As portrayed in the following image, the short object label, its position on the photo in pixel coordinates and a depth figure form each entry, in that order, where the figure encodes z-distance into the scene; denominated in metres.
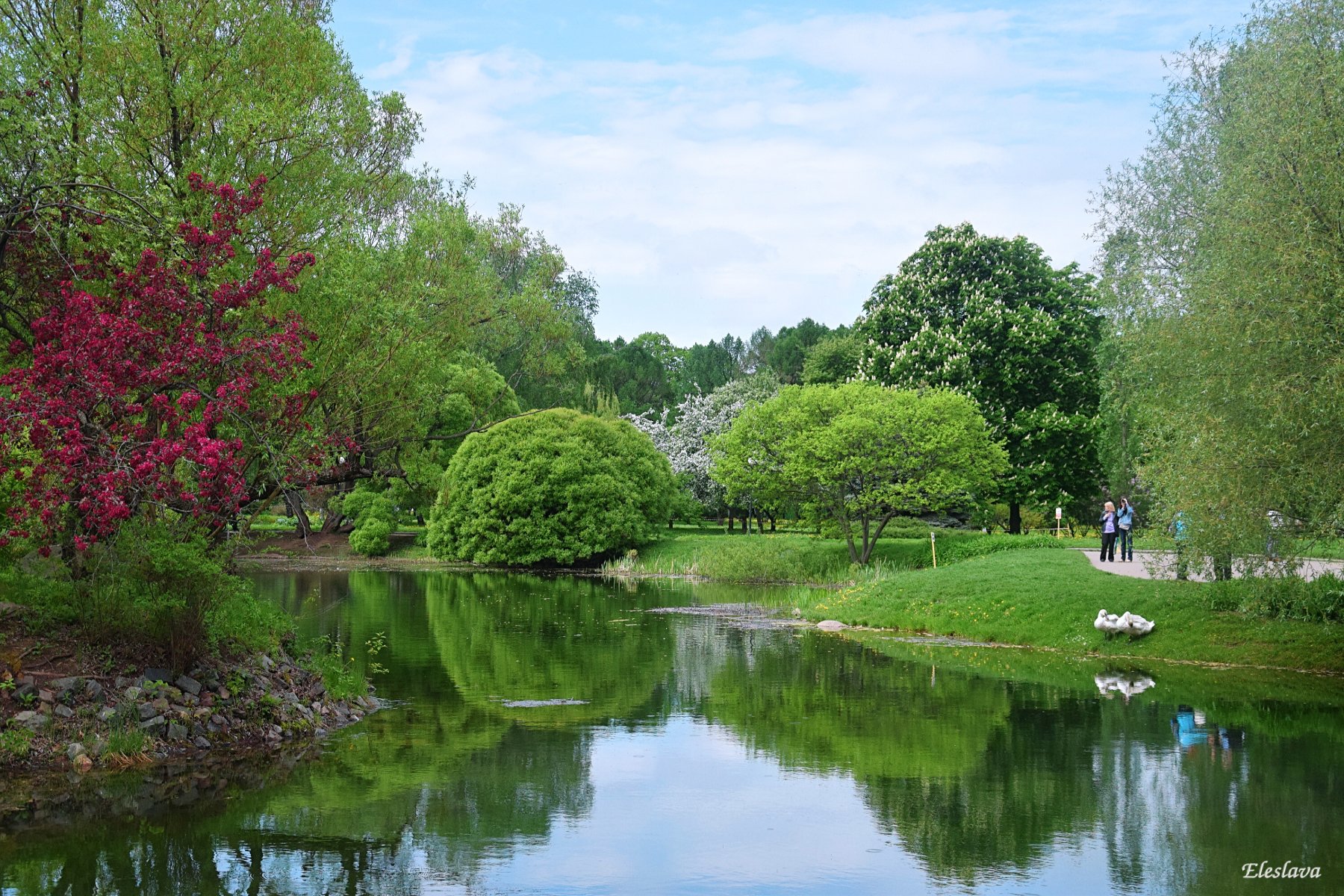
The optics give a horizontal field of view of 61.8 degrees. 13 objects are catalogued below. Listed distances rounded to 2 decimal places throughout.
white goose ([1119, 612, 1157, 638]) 23.28
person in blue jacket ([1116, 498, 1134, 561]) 31.92
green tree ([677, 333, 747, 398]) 85.44
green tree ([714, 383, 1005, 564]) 40.22
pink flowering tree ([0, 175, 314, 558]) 12.59
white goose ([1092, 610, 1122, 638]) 23.52
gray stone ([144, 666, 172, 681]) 14.12
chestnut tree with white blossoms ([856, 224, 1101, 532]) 44.72
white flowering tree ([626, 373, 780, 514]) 62.72
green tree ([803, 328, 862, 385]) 63.97
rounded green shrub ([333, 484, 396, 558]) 54.97
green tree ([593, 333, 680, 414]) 78.24
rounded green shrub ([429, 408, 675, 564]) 51.00
